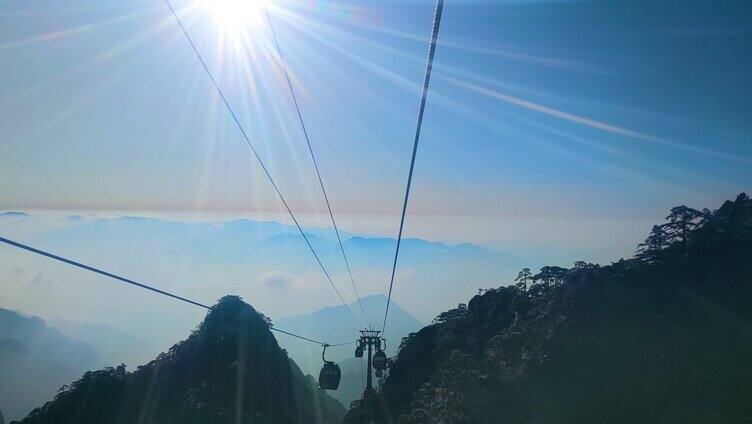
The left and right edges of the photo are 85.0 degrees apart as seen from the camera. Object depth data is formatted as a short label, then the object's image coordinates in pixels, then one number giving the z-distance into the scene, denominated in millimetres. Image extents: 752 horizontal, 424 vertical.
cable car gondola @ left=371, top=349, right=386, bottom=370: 26297
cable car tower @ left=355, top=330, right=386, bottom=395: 26484
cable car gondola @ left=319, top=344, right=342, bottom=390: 25008
